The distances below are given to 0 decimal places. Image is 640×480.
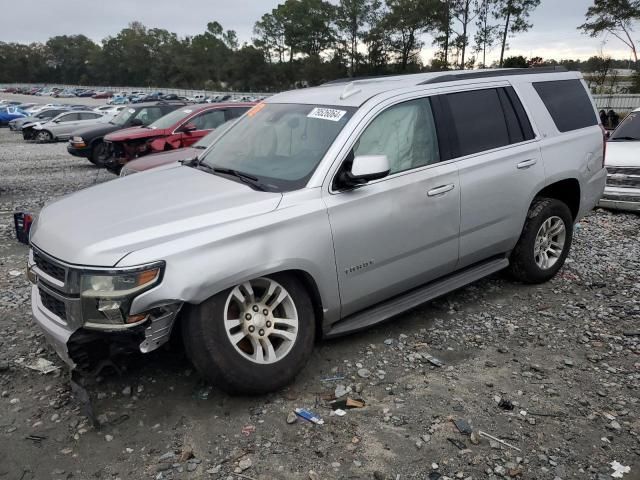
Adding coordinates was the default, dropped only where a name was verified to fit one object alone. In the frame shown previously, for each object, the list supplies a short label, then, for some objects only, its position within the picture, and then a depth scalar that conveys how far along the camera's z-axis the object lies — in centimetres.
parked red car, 1089
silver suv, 286
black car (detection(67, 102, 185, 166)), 1461
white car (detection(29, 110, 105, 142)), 2402
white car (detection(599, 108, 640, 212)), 764
